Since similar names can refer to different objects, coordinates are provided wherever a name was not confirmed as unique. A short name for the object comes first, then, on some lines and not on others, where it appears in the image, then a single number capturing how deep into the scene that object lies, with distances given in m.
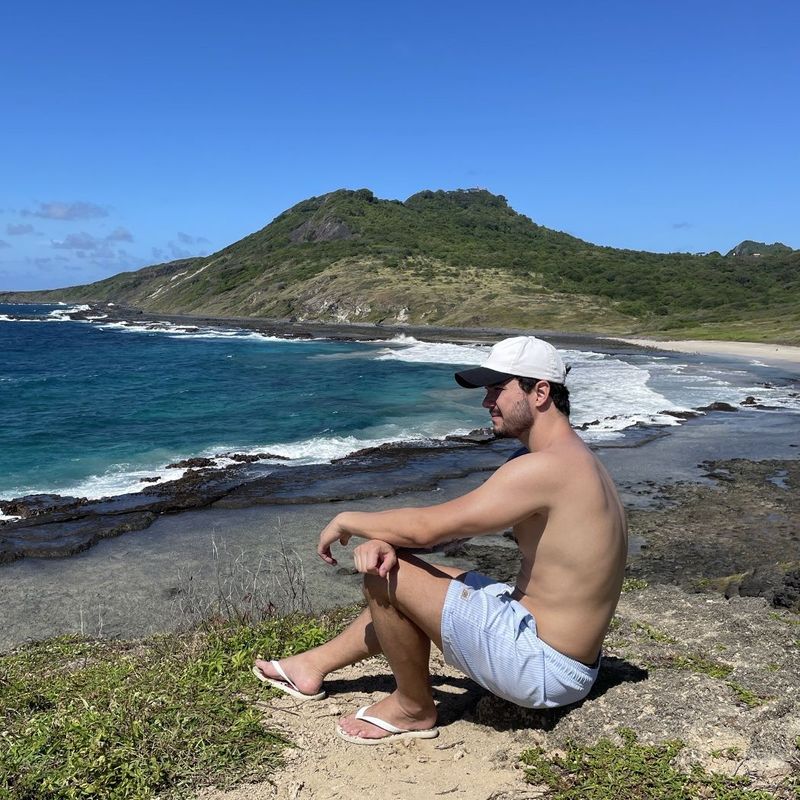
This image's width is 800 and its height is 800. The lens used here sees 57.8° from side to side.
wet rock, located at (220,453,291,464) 18.41
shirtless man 3.31
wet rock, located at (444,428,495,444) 20.47
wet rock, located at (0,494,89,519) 14.09
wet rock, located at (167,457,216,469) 17.89
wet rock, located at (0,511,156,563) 11.68
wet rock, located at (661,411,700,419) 24.16
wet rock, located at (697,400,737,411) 25.61
